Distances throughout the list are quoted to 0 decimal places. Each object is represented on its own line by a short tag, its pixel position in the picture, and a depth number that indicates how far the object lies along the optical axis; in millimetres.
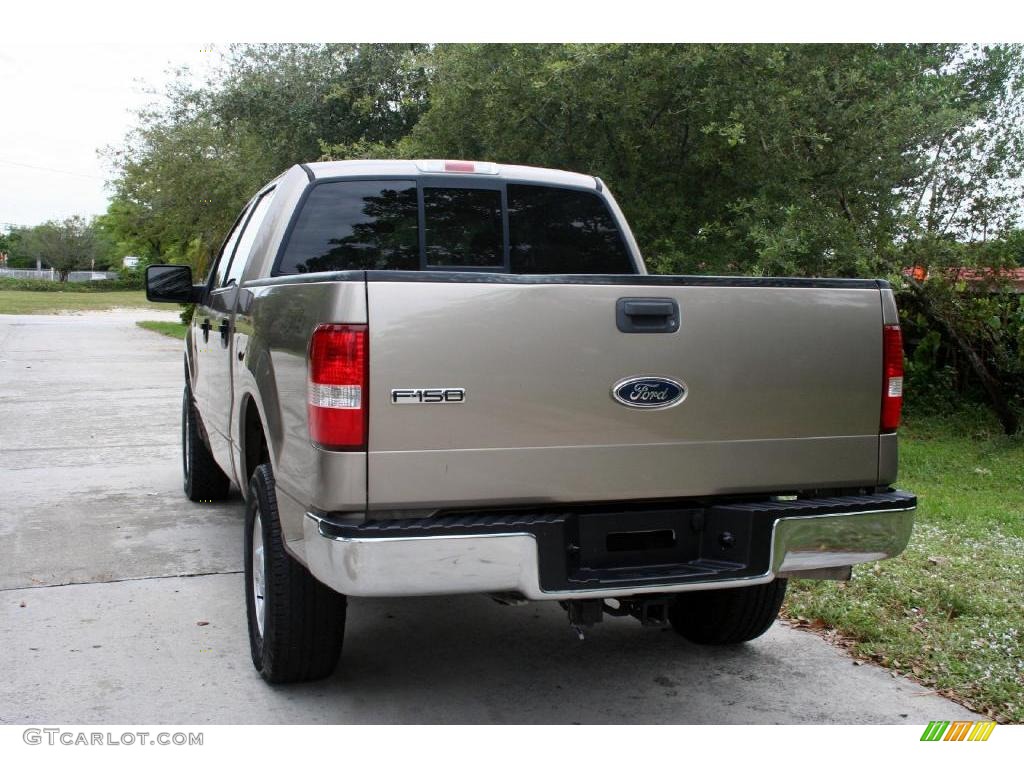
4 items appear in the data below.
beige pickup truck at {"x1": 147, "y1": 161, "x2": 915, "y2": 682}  3312
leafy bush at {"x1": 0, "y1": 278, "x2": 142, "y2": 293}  80812
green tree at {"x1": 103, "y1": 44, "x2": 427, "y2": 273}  17531
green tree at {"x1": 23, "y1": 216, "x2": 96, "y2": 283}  95125
